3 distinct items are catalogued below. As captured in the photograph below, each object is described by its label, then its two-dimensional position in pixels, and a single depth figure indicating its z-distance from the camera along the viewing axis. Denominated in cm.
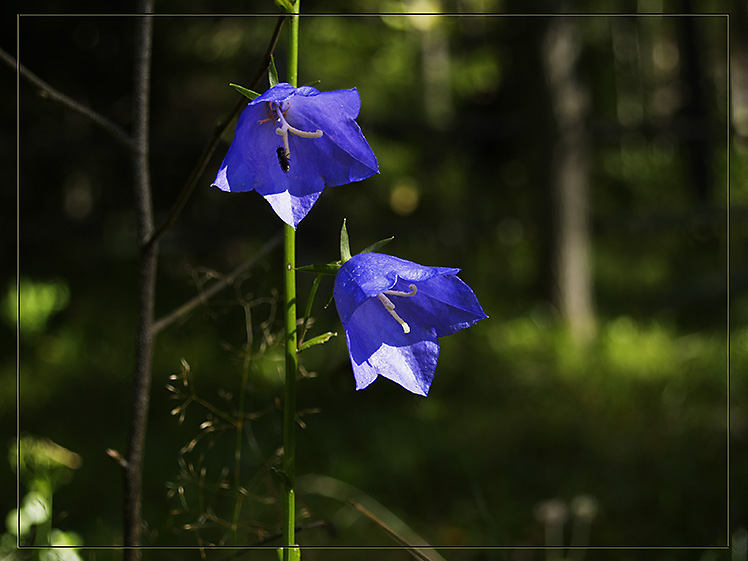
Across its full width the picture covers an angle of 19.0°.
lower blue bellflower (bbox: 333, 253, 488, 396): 54
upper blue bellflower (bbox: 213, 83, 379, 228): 54
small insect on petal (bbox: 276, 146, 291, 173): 54
